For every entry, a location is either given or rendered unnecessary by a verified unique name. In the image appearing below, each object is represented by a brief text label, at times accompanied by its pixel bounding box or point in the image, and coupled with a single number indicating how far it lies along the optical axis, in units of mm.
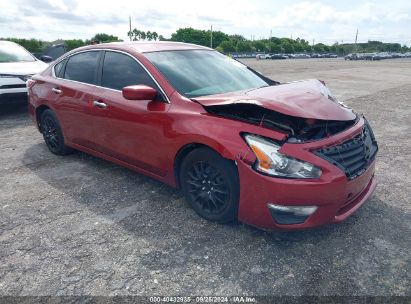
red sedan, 2721
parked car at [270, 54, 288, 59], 71300
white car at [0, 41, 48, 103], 7242
